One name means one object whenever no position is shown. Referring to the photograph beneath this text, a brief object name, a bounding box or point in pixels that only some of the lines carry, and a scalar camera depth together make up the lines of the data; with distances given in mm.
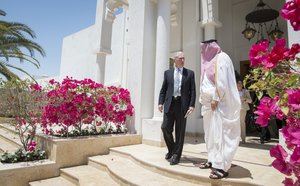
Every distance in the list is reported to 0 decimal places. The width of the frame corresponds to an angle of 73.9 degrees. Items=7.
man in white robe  2771
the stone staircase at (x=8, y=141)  5926
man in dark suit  3500
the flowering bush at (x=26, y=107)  4129
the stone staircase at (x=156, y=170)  2809
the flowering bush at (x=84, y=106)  4387
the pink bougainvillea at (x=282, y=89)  877
